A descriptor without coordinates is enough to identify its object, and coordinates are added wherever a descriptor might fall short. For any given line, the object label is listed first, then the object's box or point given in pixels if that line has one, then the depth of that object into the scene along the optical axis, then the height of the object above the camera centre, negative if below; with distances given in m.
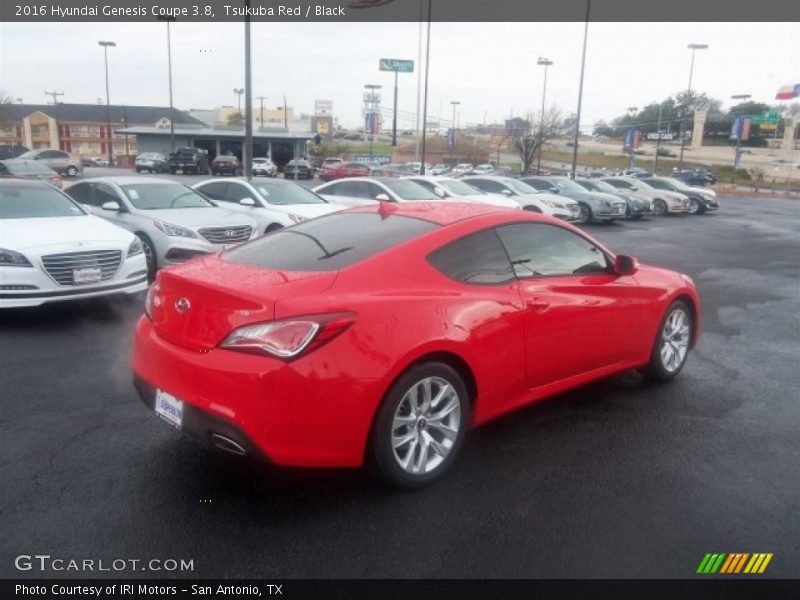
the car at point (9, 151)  50.28 -2.29
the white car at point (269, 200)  11.46 -1.22
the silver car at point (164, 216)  9.31 -1.25
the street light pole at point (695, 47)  54.38 +8.00
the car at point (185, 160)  47.69 -2.22
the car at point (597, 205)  21.22 -1.84
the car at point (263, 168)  48.06 -2.54
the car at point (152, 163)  48.97 -2.54
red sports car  3.22 -1.02
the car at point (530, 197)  20.05 -1.59
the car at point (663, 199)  26.64 -1.96
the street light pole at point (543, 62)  53.03 +6.16
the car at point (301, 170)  48.61 -2.59
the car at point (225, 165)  47.16 -2.39
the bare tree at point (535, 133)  49.97 +0.74
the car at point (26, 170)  26.00 -1.89
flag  77.24 +6.83
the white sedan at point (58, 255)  6.75 -1.33
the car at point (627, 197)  23.91 -1.77
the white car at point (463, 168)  54.23 -2.35
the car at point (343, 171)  44.14 -2.31
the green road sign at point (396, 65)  46.72 +4.87
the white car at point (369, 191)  14.76 -1.19
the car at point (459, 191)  17.49 -1.35
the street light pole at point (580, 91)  33.96 +2.70
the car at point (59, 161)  42.12 -2.31
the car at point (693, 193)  28.17 -1.80
